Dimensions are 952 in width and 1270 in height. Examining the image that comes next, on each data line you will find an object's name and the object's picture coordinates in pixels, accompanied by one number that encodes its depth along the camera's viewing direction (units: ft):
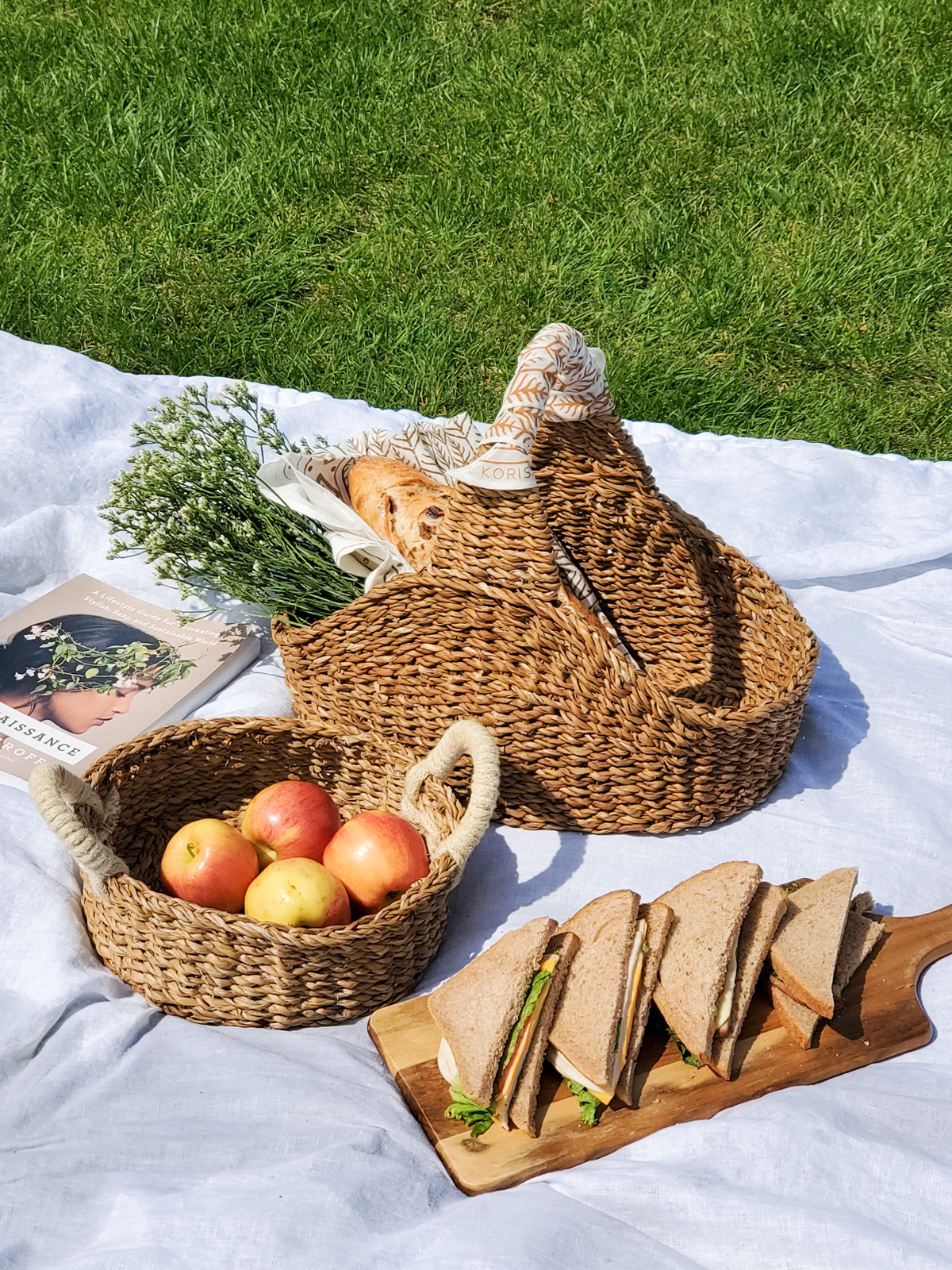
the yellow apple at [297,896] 4.90
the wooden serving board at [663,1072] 4.43
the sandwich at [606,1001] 4.43
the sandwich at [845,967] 4.85
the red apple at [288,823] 5.38
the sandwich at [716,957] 4.58
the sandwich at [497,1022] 4.40
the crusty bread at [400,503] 6.40
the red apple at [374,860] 5.16
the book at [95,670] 6.43
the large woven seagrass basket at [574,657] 5.56
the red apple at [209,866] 5.08
